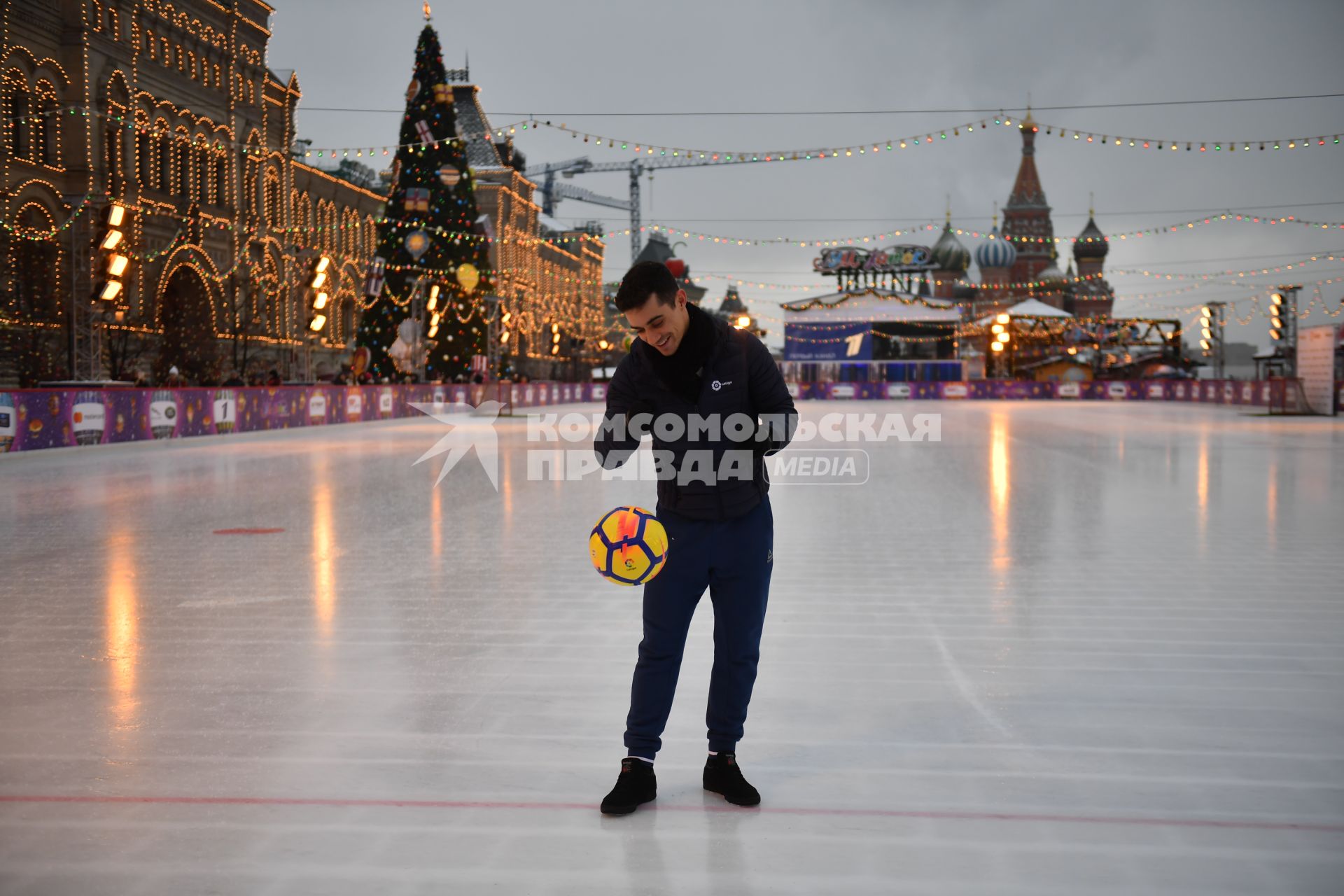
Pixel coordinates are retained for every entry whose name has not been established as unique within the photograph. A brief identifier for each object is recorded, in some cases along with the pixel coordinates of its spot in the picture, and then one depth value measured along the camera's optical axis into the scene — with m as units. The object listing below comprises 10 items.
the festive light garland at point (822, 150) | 23.66
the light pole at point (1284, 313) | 36.16
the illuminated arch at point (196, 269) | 35.41
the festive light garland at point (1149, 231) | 31.11
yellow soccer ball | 3.65
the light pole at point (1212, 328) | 48.56
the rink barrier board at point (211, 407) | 20.19
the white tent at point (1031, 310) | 63.22
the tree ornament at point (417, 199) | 42.28
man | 3.59
